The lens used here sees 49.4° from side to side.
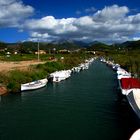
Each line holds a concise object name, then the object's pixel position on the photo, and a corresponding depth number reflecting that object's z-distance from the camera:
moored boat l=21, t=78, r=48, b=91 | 31.14
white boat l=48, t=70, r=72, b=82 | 40.37
